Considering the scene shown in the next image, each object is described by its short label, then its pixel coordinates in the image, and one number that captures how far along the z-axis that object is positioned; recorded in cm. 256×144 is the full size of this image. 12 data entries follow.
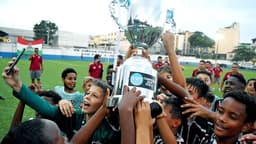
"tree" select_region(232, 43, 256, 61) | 4898
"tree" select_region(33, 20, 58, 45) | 4288
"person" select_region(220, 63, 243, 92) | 784
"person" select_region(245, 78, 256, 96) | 358
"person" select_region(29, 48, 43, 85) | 947
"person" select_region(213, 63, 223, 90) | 1218
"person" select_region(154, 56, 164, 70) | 972
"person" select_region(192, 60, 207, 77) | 678
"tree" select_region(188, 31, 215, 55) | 5823
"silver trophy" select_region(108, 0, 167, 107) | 114
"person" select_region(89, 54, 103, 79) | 868
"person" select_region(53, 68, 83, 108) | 336
